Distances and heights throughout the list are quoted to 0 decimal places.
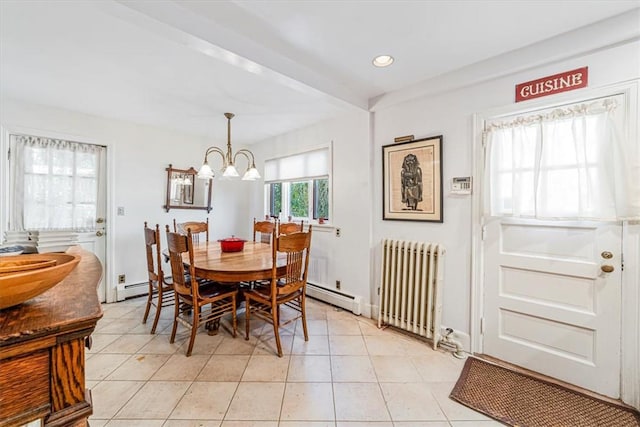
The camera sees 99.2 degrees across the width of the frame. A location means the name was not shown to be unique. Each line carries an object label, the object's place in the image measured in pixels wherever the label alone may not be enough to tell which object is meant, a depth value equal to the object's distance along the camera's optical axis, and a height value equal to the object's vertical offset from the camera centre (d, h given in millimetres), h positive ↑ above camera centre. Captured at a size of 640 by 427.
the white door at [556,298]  1770 -597
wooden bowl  672 -169
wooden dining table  2215 -434
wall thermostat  2298 +262
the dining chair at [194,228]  3627 -183
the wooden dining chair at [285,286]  2271 -644
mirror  3939 +369
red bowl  2914 -329
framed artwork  2484 +342
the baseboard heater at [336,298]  3089 -1014
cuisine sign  1834 +933
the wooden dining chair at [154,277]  2613 -620
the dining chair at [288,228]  3412 -169
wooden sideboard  603 -355
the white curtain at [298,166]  3589 +704
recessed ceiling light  2141 +1245
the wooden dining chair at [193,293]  2254 -716
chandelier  2884 +459
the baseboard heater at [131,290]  3505 -1011
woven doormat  1604 -1191
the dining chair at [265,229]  3705 -203
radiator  2393 -667
